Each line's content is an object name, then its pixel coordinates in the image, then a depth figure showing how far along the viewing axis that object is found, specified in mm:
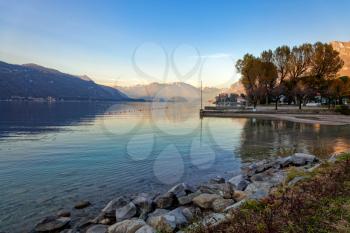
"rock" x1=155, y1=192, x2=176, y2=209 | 11093
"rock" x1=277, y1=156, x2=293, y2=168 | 17322
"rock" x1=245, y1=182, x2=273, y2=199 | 9253
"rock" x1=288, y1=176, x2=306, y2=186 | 9427
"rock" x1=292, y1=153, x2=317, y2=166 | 17062
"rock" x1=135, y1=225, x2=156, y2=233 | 7101
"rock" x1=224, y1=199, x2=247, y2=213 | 7624
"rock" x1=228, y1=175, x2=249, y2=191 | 12342
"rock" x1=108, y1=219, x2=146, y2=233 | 7930
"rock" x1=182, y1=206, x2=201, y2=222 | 8777
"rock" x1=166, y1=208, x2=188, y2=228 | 7962
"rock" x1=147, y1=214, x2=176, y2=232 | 7473
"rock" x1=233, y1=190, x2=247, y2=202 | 10644
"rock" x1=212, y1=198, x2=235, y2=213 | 9805
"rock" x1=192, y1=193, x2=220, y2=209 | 10441
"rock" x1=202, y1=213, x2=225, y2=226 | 6373
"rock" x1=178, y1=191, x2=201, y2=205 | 11166
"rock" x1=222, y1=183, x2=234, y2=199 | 11172
